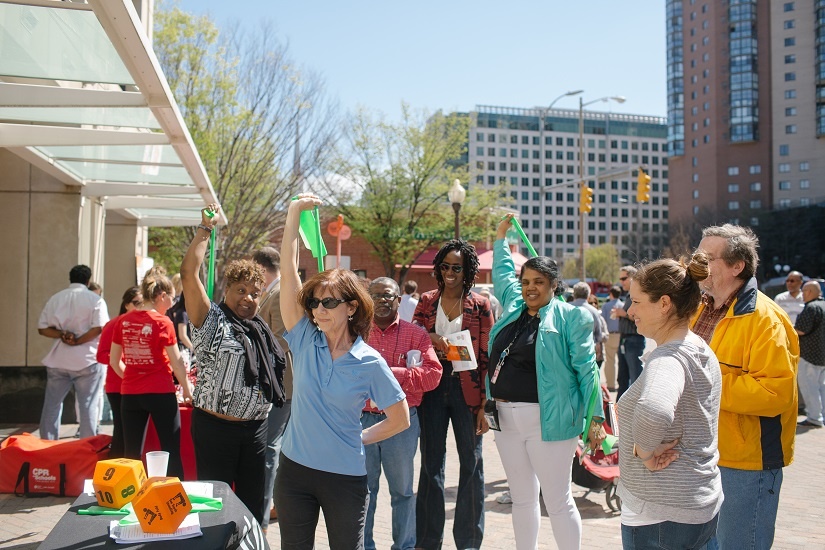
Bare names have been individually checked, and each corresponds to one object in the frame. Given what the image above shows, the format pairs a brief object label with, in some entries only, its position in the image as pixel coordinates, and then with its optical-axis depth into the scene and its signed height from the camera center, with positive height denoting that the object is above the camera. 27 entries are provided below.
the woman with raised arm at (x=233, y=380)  4.47 -0.58
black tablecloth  2.97 -1.03
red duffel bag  6.77 -1.67
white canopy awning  5.78 +1.77
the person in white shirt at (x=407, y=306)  11.52 -0.30
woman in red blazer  5.04 -1.04
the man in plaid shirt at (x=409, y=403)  4.70 -0.75
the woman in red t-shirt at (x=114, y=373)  6.73 -0.84
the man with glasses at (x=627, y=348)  11.08 -0.88
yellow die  3.28 -0.88
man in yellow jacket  3.30 -0.53
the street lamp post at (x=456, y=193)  20.67 +2.62
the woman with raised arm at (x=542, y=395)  4.45 -0.64
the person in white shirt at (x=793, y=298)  11.62 -0.10
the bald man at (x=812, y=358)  10.38 -0.91
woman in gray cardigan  2.80 -0.53
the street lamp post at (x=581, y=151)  27.59 +5.40
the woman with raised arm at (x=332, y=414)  3.36 -0.58
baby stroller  6.30 -1.56
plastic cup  3.53 -0.85
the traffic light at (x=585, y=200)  26.99 +3.26
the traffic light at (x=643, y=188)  25.14 +3.52
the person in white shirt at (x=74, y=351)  8.07 -0.75
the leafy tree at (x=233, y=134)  20.39 +4.29
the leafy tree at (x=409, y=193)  33.22 +4.22
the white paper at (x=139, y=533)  3.00 -1.01
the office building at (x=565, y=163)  153.88 +26.61
